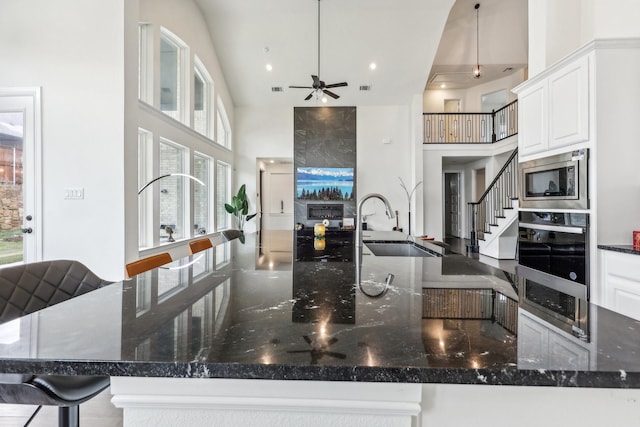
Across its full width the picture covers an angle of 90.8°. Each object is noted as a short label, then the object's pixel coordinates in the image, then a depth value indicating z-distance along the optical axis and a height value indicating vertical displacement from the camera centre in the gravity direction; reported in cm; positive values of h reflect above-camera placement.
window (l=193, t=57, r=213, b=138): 593 +223
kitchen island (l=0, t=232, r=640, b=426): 50 -24
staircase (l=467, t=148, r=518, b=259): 595 -8
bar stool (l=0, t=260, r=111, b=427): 107 -41
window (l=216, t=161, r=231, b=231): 699 +47
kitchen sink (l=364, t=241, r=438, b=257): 257 -29
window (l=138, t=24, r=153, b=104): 406 +196
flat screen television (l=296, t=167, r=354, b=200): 789 +75
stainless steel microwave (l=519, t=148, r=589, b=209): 241 +28
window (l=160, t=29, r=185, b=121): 469 +213
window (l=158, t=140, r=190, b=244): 462 +28
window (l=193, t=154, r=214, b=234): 575 +35
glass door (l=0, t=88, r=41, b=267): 304 +35
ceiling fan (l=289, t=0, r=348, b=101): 513 +209
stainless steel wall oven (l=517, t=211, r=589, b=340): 242 -31
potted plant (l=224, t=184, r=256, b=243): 709 +13
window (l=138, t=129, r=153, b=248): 408 +28
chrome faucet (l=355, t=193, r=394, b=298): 99 -24
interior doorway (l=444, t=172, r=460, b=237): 998 +32
